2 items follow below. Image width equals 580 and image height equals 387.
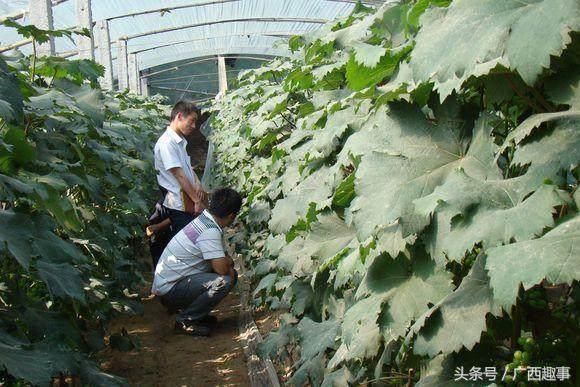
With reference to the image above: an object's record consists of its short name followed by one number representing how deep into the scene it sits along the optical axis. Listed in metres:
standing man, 6.74
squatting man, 5.98
